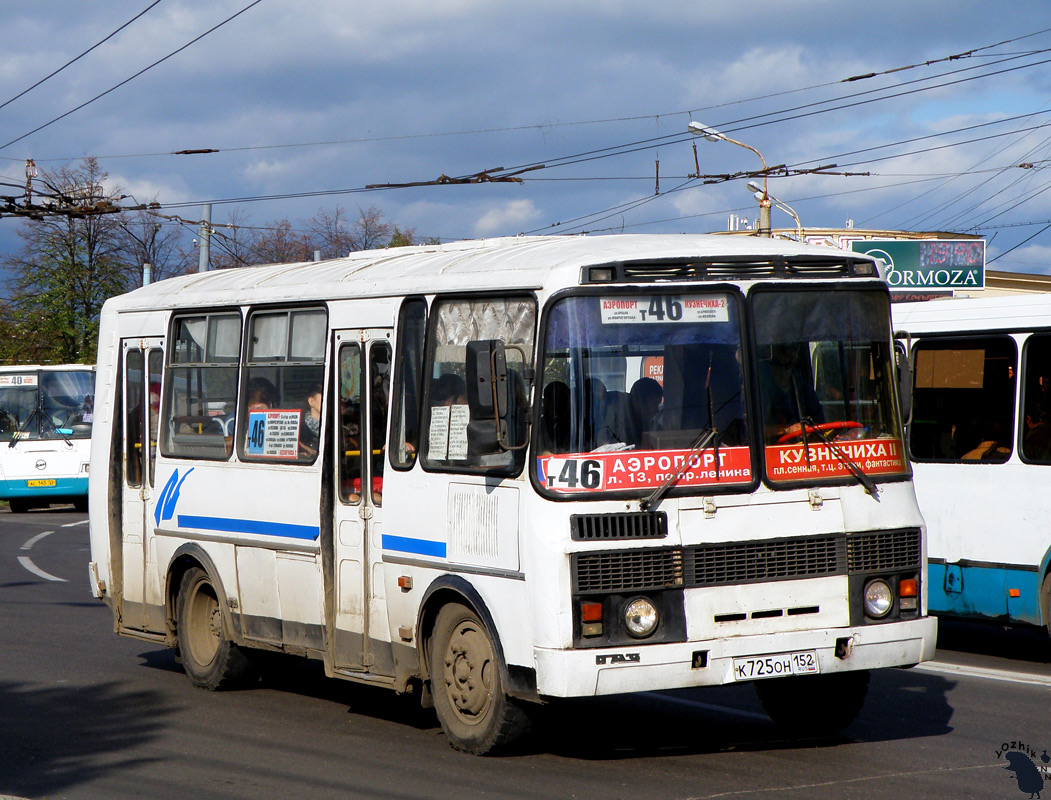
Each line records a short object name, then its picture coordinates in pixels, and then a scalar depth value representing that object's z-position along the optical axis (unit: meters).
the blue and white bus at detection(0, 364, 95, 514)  28.16
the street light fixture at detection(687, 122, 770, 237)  27.84
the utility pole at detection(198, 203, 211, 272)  33.08
